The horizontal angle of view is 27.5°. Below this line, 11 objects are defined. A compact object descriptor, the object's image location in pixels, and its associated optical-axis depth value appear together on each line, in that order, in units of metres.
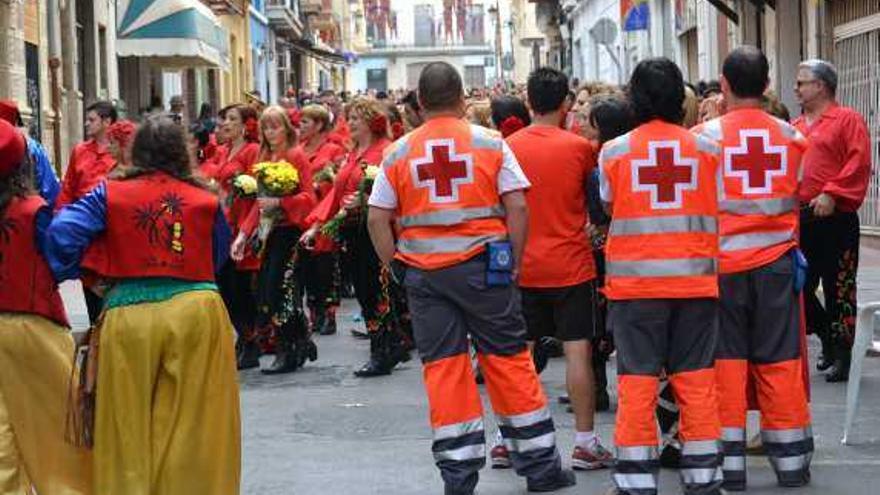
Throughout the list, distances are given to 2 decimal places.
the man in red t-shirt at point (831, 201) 10.74
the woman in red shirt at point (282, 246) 12.16
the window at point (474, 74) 131.50
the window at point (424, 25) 139.70
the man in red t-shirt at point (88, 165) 11.54
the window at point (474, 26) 138.75
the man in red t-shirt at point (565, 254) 8.57
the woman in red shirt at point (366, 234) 12.16
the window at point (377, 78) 133.12
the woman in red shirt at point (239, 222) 12.50
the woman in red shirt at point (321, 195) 13.25
